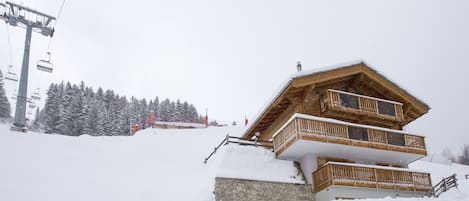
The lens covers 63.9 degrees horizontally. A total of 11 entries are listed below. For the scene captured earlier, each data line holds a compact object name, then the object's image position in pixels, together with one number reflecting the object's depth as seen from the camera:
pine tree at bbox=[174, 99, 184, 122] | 69.59
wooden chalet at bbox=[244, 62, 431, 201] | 17.80
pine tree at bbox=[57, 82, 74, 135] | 53.19
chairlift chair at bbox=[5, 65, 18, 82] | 32.97
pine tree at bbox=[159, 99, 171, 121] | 69.61
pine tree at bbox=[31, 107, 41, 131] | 63.88
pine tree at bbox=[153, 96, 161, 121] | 70.20
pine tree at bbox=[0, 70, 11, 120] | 57.41
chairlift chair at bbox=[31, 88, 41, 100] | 37.81
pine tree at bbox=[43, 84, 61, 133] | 53.88
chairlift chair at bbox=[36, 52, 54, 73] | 27.16
